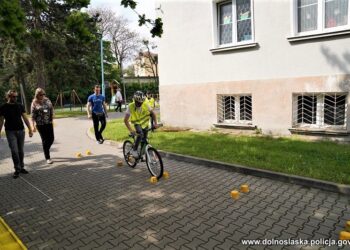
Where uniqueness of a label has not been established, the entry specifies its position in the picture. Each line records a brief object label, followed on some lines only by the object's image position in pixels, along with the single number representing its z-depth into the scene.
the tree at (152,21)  5.80
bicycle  6.57
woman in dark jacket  8.03
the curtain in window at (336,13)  8.55
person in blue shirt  10.97
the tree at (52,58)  20.61
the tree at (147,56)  47.54
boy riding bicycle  6.92
